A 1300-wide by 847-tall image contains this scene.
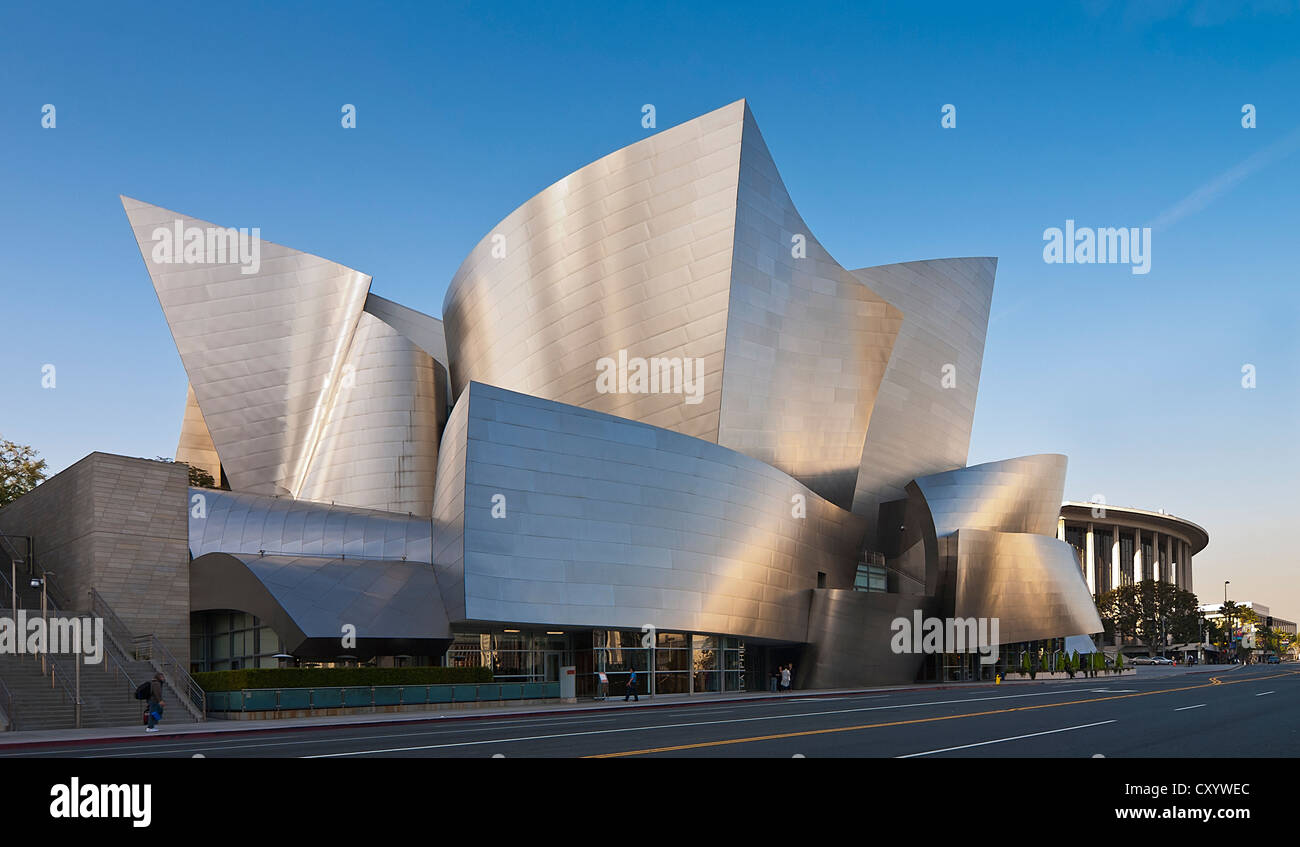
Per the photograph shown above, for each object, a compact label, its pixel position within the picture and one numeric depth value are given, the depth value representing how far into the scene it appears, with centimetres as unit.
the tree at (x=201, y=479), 5800
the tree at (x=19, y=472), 5591
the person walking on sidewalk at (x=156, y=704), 2418
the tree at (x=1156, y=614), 10831
